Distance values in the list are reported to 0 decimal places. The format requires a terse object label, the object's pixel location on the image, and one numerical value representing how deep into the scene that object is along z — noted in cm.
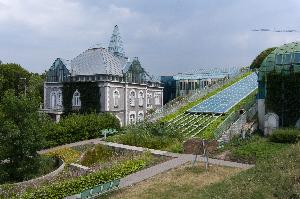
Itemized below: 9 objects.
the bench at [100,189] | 1625
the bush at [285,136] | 2758
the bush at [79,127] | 3362
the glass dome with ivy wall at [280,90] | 3219
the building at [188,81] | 6731
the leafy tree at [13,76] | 6438
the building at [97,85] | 4494
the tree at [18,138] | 2223
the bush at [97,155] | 2761
